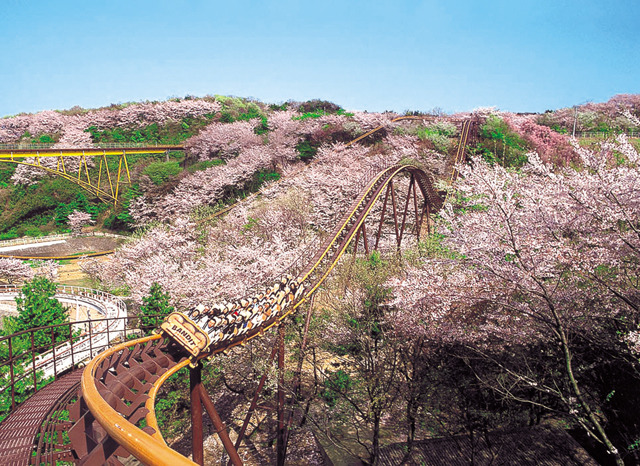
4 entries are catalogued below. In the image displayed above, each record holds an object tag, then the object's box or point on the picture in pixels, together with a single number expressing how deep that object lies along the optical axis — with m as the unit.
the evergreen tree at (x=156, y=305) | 10.70
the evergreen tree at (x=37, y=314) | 11.77
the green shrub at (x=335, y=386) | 9.22
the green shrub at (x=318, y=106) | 51.23
